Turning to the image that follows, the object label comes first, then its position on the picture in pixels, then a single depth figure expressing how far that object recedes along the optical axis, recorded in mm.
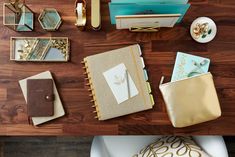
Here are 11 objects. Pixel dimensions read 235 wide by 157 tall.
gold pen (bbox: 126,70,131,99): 1035
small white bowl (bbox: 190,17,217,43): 1053
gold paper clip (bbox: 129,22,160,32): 1009
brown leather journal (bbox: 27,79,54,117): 1026
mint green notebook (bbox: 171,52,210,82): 1037
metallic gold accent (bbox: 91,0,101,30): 1047
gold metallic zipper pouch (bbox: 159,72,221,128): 965
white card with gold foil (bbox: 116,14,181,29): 925
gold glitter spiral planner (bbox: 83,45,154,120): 1031
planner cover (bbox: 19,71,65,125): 1038
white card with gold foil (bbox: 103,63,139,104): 1035
